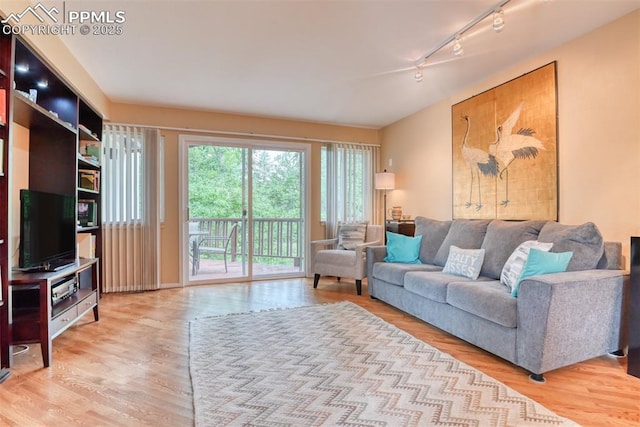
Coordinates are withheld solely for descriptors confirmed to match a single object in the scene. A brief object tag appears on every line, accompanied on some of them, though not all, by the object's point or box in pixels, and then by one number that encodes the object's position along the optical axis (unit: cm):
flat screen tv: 225
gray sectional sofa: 192
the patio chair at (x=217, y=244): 469
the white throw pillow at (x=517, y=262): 238
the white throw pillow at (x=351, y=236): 456
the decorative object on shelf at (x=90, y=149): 355
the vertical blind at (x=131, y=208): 404
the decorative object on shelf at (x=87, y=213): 334
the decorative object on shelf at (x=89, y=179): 339
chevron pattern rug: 157
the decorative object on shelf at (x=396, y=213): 470
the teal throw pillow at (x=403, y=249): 360
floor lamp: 473
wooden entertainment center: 198
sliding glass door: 449
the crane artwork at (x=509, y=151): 280
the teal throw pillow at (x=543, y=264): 215
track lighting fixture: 215
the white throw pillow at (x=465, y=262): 281
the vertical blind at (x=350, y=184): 505
